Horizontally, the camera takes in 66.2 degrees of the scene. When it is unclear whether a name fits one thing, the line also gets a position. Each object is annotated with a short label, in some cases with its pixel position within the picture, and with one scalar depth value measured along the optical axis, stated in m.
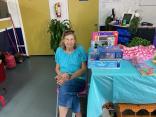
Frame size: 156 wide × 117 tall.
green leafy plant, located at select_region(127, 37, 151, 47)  1.28
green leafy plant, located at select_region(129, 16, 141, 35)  1.73
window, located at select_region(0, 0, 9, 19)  2.54
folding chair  1.21
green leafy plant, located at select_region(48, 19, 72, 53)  2.52
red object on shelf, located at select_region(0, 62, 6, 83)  1.80
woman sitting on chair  1.20
